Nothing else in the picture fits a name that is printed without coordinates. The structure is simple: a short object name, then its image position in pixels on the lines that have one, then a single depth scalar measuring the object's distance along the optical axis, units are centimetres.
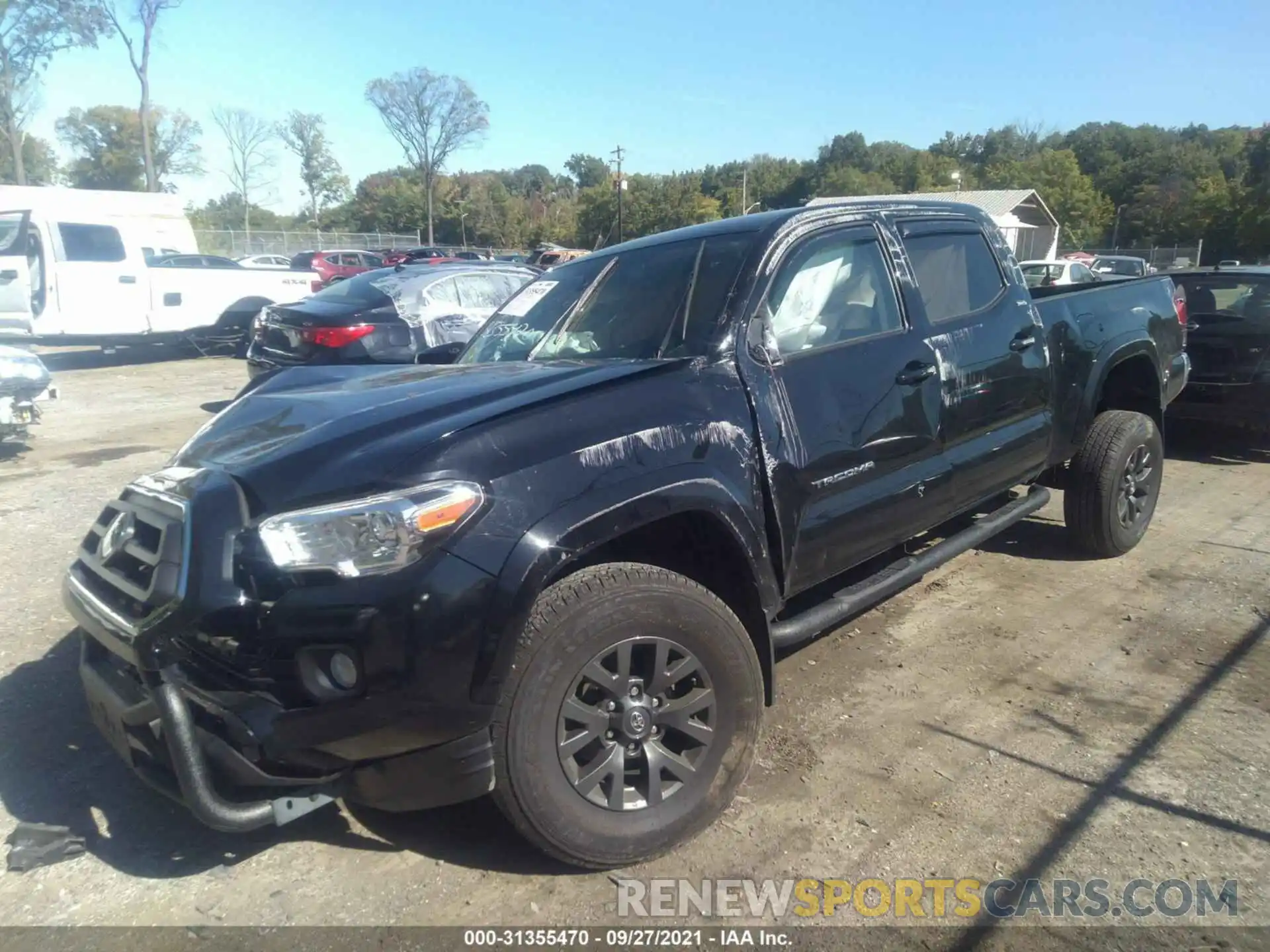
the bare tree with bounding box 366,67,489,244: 6425
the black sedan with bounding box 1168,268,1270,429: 742
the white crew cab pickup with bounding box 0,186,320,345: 1261
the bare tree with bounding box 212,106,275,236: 6581
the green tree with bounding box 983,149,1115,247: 6519
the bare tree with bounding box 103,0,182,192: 3822
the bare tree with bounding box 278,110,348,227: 7006
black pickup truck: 227
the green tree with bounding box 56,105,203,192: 7375
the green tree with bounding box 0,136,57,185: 6215
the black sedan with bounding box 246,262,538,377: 859
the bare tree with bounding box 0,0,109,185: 3762
